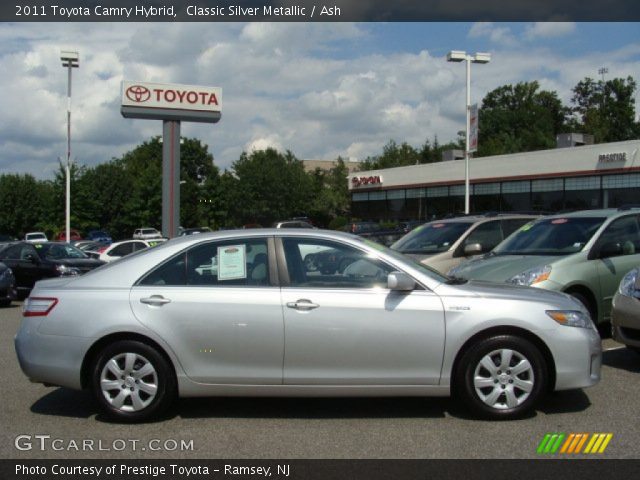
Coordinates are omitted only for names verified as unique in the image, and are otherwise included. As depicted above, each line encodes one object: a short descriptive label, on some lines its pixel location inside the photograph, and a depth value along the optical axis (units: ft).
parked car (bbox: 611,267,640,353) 23.69
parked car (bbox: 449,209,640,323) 28.35
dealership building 111.34
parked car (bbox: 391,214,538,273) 38.70
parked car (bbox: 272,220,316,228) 83.79
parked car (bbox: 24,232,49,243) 179.00
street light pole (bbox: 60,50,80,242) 105.19
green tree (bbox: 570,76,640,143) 225.15
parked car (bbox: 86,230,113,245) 180.29
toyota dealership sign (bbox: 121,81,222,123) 122.83
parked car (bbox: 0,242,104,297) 52.95
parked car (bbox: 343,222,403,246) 52.19
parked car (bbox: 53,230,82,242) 173.76
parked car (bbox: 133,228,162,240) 184.59
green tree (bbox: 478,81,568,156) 237.66
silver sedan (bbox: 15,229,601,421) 18.04
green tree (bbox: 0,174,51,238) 220.84
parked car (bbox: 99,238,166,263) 68.60
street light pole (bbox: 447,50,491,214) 83.71
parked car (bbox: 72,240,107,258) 104.01
